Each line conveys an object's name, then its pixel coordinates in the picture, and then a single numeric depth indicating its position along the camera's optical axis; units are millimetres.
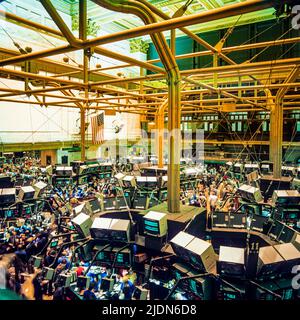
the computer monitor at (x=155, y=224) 6035
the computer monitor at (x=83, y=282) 5738
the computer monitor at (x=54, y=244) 7742
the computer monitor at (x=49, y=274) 5908
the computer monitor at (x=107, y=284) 5664
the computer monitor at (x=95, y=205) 8435
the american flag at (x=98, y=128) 22828
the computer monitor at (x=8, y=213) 9648
